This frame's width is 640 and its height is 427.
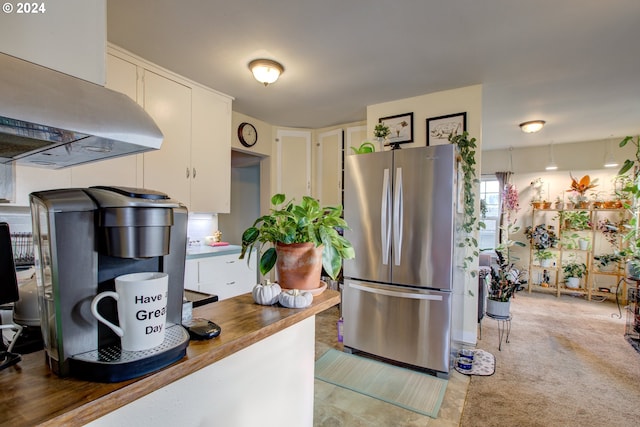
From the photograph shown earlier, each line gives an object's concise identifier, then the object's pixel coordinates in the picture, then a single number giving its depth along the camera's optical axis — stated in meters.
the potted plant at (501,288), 2.96
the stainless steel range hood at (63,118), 0.68
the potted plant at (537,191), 5.37
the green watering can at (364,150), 2.81
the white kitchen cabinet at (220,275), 2.77
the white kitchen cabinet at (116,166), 2.31
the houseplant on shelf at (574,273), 4.98
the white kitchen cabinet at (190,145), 2.71
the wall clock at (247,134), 3.84
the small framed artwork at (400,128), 3.25
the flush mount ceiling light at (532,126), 4.01
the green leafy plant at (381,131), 3.08
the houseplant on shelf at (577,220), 4.96
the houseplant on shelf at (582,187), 4.91
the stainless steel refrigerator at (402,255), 2.35
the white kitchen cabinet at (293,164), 4.27
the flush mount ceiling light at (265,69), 2.49
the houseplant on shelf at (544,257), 5.12
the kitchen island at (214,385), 0.52
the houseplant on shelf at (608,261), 4.42
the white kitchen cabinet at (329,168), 4.14
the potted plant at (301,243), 1.07
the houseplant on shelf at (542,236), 5.16
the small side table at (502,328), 2.94
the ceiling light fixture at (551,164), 5.08
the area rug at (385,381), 2.10
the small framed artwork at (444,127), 2.97
